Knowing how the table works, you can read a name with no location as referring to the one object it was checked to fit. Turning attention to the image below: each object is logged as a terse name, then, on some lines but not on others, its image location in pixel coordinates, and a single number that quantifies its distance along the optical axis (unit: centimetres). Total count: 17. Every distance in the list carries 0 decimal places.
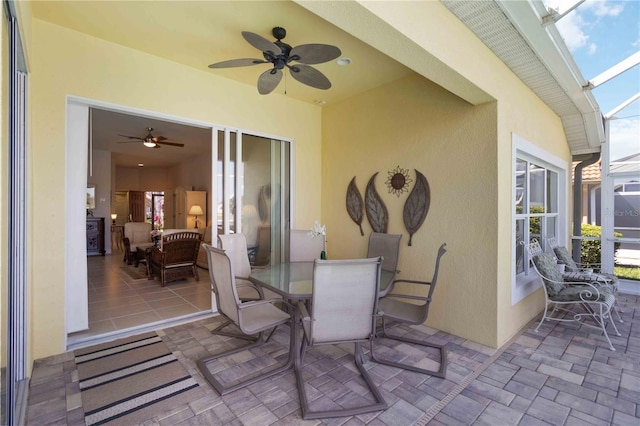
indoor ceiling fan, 564
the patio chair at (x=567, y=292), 311
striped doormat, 196
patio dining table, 228
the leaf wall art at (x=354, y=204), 413
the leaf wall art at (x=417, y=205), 342
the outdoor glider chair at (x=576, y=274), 368
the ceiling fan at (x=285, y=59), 222
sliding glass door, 385
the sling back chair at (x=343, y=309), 194
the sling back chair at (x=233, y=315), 221
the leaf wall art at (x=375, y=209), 383
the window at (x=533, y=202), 339
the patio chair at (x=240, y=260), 320
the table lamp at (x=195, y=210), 743
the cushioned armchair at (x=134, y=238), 679
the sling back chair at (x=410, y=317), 246
